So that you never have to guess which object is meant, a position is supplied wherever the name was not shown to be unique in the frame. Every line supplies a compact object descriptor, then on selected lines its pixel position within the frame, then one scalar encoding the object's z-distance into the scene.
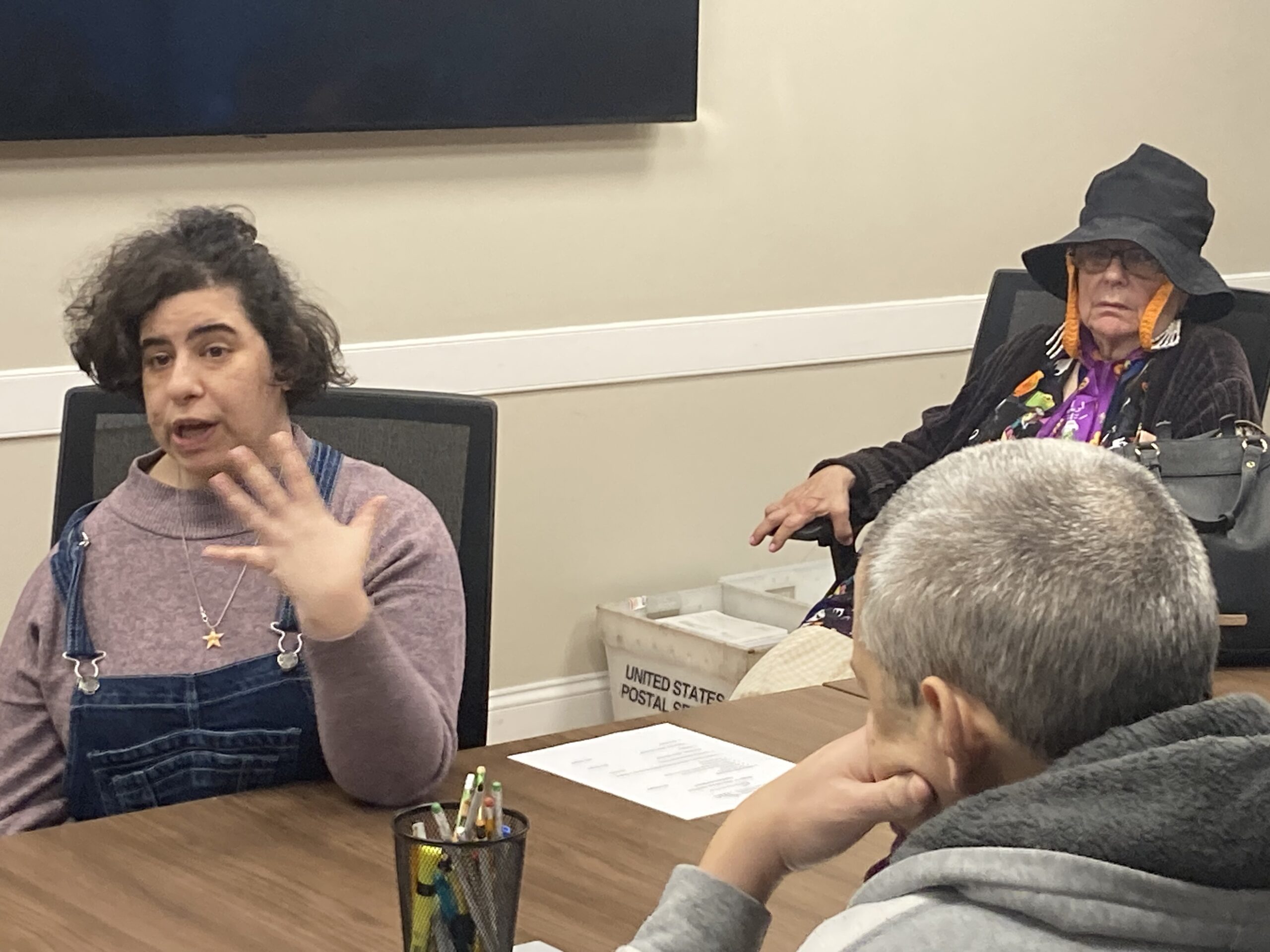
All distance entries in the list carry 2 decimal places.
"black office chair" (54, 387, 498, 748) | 1.98
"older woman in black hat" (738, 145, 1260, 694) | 2.88
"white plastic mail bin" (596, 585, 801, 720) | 3.52
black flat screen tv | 2.95
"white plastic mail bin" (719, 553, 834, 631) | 3.73
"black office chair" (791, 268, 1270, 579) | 2.99
